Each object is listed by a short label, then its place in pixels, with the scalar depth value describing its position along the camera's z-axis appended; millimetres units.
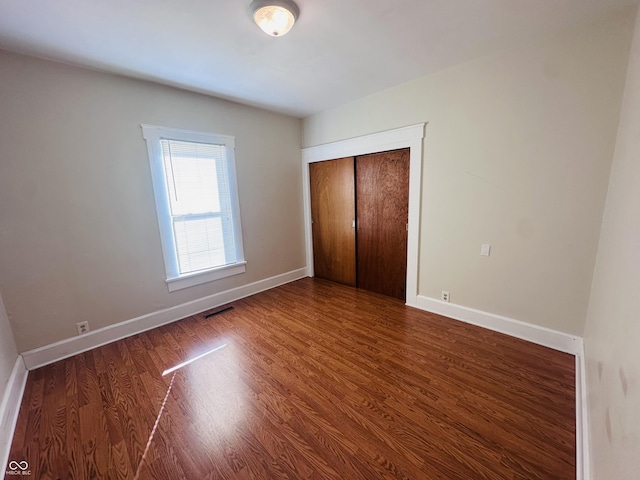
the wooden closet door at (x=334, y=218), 3512
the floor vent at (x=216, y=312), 2955
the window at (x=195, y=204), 2646
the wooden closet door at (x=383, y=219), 2960
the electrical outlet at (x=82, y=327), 2279
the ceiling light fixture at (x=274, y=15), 1453
